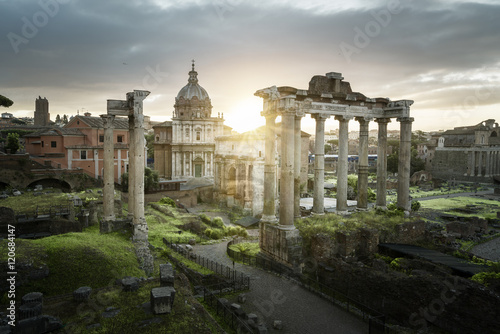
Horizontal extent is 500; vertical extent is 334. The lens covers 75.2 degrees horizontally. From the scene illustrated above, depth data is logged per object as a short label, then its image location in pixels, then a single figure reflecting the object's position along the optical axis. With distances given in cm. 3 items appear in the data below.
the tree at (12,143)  4391
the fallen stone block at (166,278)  1033
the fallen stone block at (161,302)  887
